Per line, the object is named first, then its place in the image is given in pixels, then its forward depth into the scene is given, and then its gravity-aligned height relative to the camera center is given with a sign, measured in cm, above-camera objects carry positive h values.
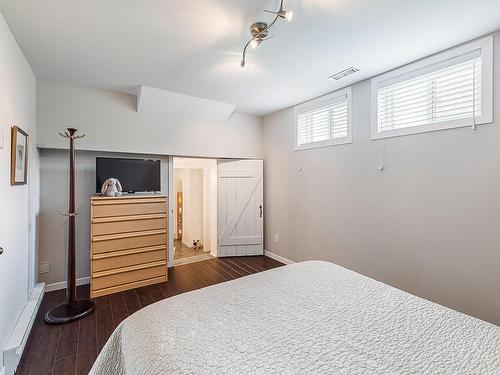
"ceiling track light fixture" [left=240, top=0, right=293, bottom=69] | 158 +112
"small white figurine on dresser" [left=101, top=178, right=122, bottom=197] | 290 -1
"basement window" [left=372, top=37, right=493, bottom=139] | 195 +85
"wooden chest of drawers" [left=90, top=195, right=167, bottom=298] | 277 -66
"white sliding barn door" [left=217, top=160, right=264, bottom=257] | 426 -33
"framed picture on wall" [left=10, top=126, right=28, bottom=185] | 187 +24
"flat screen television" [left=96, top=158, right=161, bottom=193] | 307 +18
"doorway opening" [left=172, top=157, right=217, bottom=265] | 447 -52
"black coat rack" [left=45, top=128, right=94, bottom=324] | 239 -91
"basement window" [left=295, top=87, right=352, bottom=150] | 302 +88
